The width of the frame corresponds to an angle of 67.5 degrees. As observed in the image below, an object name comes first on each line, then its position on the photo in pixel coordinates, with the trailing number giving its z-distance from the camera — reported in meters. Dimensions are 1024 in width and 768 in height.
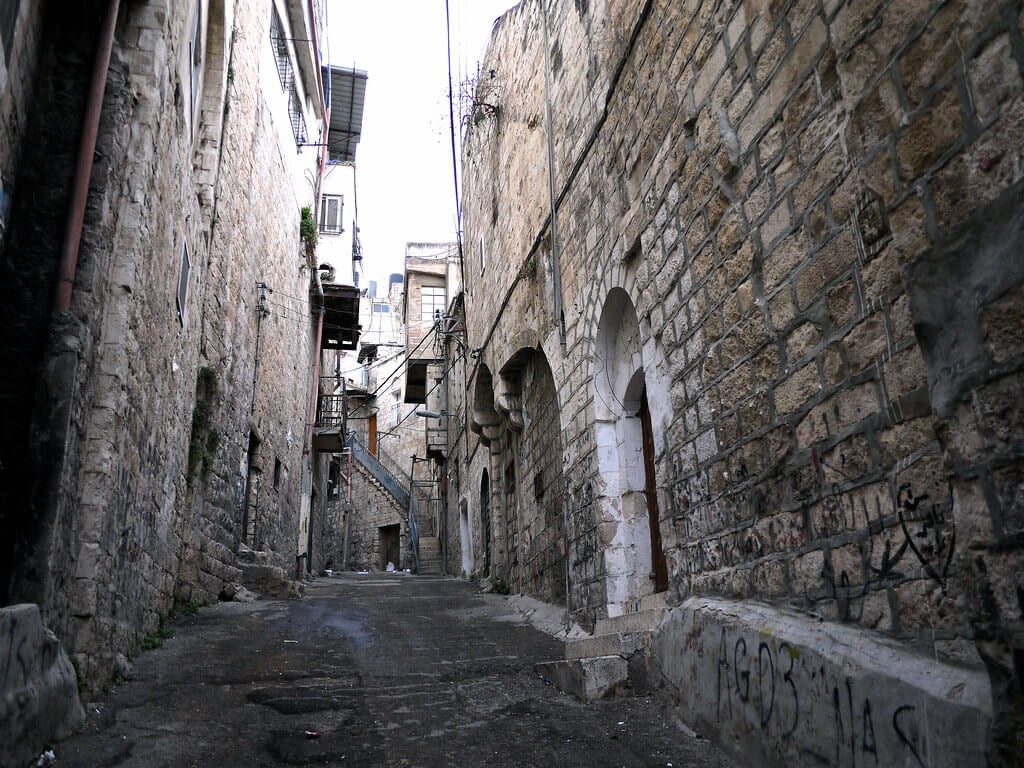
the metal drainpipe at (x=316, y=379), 16.45
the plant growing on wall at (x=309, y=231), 14.89
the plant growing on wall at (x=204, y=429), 7.56
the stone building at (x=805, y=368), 1.84
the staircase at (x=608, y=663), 4.14
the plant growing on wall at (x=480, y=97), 10.64
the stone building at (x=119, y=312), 3.48
